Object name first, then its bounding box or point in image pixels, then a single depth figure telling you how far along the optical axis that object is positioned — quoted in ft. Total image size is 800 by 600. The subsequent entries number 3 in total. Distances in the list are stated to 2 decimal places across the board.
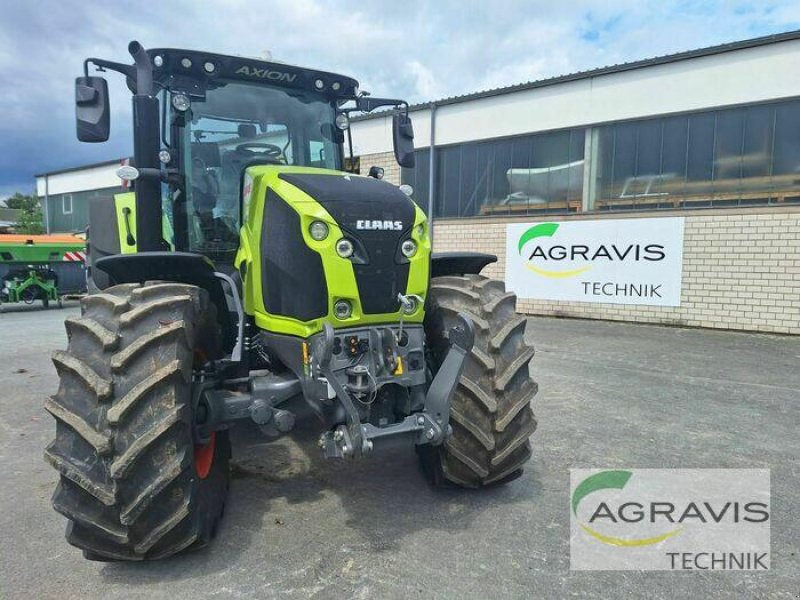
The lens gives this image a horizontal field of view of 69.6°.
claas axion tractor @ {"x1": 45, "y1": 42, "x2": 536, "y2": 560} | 8.59
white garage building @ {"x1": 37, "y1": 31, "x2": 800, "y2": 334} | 32.89
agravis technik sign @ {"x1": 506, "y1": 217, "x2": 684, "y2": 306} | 36.04
